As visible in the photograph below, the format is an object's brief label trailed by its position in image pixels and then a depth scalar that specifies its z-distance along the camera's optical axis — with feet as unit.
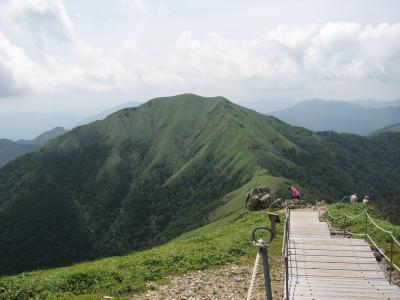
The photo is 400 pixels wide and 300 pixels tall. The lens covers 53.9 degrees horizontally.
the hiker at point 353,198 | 133.90
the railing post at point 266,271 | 34.72
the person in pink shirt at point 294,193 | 144.66
